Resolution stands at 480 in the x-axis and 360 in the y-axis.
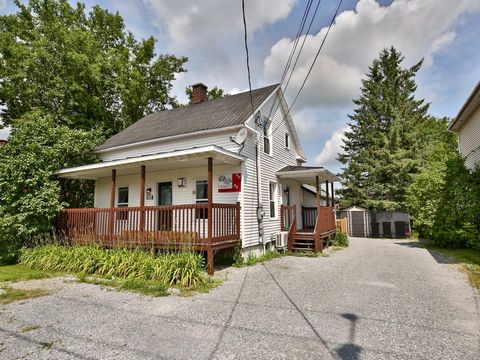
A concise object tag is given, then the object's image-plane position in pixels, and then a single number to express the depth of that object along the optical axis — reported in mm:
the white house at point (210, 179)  9148
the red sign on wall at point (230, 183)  10074
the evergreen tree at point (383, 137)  22656
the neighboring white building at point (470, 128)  11469
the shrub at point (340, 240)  14539
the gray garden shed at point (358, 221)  19375
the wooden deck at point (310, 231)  11870
